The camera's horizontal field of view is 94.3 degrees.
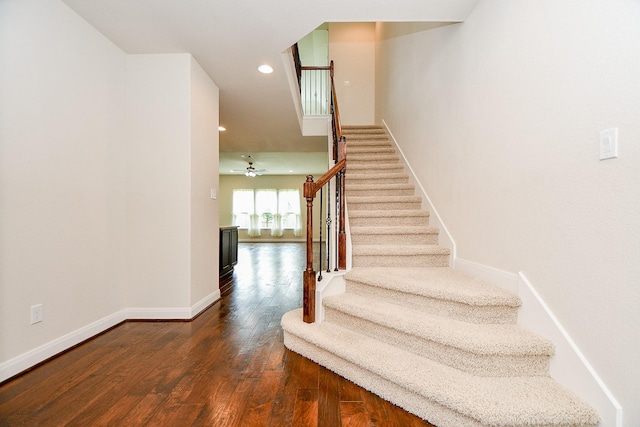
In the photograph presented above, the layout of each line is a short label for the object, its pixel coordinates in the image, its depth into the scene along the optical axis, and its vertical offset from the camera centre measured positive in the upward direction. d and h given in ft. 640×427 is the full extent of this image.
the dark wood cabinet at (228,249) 15.39 -1.96
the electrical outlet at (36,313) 6.41 -2.18
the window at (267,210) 37.73 +0.45
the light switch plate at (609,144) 4.04 +0.97
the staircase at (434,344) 4.36 -2.55
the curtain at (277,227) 37.68 -1.71
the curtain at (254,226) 37.69 -1.59
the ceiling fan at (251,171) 28.17 +4.14
